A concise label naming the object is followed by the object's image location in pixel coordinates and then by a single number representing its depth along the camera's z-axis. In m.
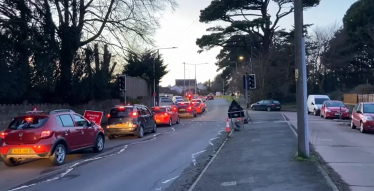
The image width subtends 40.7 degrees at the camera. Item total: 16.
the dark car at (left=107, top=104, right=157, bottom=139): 23.94
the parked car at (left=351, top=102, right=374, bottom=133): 23.69
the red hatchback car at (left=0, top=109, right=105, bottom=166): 14.48
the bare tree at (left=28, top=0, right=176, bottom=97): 28.62
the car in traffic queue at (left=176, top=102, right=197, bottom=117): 43.88
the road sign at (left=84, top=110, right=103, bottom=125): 24.94
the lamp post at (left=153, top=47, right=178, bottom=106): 49.27
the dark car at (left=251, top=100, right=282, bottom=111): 58.41
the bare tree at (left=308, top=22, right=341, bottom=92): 64.56
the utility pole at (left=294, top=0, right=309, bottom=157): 13.06
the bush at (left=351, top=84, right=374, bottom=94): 49.71
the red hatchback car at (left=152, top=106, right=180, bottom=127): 32.66
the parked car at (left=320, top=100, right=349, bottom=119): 37.38
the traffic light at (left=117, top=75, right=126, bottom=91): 33.34
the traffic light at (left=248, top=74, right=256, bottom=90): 31.27
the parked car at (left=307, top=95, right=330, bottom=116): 44.38
